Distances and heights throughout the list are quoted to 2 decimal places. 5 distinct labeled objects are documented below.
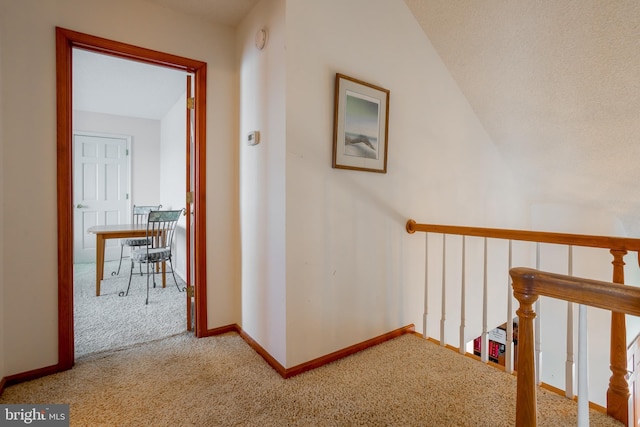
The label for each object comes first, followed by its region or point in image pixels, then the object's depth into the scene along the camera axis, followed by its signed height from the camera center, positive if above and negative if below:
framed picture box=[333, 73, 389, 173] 1.88 +0.57
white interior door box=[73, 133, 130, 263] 4.75 +0.34
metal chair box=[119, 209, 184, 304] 3.08 -0.34
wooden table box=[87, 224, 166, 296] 3.14 -0.29
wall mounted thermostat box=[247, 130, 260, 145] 1.99 +0.49
